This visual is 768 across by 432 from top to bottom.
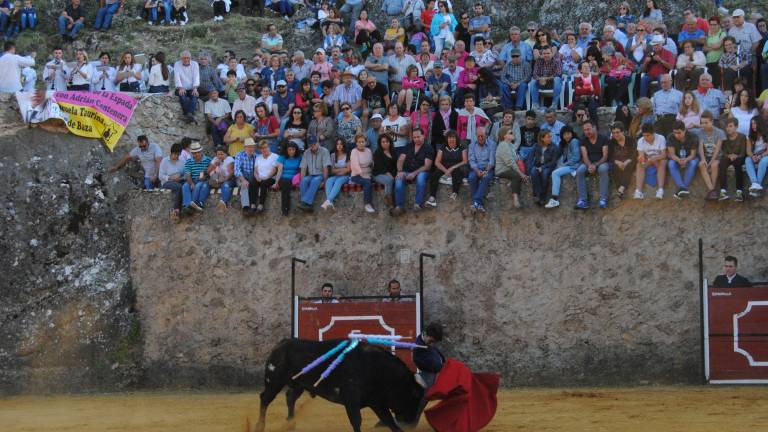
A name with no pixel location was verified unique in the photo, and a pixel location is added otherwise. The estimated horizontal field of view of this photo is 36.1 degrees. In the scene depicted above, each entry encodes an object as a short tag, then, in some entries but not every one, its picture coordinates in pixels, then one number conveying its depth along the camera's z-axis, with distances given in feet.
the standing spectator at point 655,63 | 59.91
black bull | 41.16
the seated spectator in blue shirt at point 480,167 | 55.16
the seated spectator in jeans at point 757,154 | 52.24
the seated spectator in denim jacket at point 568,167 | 54.39
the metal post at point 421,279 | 54.70
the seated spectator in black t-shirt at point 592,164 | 53.93
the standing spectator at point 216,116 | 64.49
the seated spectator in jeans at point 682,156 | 53.11
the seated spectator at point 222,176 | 58.95
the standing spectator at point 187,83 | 66.13
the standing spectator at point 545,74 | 61.11
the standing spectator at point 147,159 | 61.57
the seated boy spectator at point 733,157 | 52.70
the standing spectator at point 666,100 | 56.65
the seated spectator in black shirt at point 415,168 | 55.93
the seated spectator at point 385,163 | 56.59
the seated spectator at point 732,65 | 58.65
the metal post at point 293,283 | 55.77
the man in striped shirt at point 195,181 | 59.06
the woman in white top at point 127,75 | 67.72
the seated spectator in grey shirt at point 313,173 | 57.52
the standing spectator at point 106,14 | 80.59
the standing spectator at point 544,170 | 54.70
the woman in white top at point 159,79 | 67.46
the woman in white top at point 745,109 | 54.60
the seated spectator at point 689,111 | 54.95
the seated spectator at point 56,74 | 67.21
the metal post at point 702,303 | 51.88
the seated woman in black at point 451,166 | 55.67
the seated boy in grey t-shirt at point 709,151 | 52.85
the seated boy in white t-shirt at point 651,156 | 53.42
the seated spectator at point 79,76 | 67.05
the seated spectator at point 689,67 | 58.90
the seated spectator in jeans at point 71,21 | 79.46
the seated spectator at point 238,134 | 62.18
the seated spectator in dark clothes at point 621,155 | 53.93
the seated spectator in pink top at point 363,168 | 56.80
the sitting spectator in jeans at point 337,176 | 57.26
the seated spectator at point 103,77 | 67.41
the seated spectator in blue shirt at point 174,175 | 59.62
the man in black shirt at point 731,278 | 51.42
